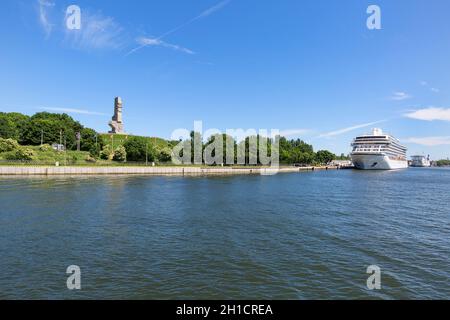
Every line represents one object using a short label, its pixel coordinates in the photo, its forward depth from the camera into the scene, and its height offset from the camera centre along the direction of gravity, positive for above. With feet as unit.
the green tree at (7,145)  354.54 +23.21
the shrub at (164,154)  486.22 +17.61
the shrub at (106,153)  443.32 +17.42
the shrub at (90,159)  408.90 +8.23
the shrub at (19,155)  338.13 +11.12
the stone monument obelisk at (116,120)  644.93 +95.52
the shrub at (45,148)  424.05 +24.18
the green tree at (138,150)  456.86 +22.36
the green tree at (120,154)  437.99 +15.91
